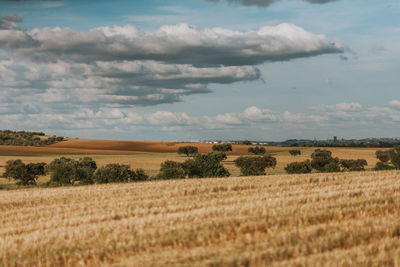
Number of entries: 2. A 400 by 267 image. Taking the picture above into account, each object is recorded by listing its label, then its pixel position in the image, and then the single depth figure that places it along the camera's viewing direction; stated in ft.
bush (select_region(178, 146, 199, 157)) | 465.47
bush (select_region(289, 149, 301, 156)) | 472.52
